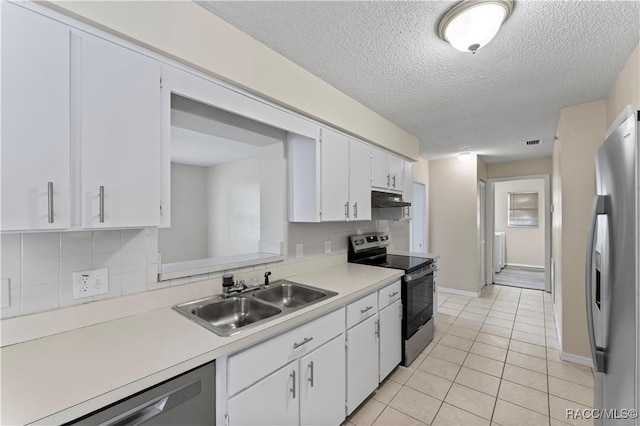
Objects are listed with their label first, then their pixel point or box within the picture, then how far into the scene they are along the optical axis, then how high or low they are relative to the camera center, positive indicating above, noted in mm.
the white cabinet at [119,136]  1051 +327
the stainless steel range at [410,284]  2539 -731
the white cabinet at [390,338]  2236 -1098
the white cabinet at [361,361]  1868 -1102
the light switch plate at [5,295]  1064 -322
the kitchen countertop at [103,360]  781 -538
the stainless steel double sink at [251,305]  1542 -582
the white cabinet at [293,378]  1195 -857
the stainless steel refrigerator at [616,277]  1011 -285
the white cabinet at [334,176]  2252 +321
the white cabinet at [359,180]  2561 +317
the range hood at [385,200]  2935 +137
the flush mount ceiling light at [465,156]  4588 +956
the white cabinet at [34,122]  888 +322
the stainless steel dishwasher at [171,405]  842 -663
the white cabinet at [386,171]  2900 +483
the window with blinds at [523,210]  6980 +40
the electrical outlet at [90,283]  1238 -326
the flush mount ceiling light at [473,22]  1353 +1009
